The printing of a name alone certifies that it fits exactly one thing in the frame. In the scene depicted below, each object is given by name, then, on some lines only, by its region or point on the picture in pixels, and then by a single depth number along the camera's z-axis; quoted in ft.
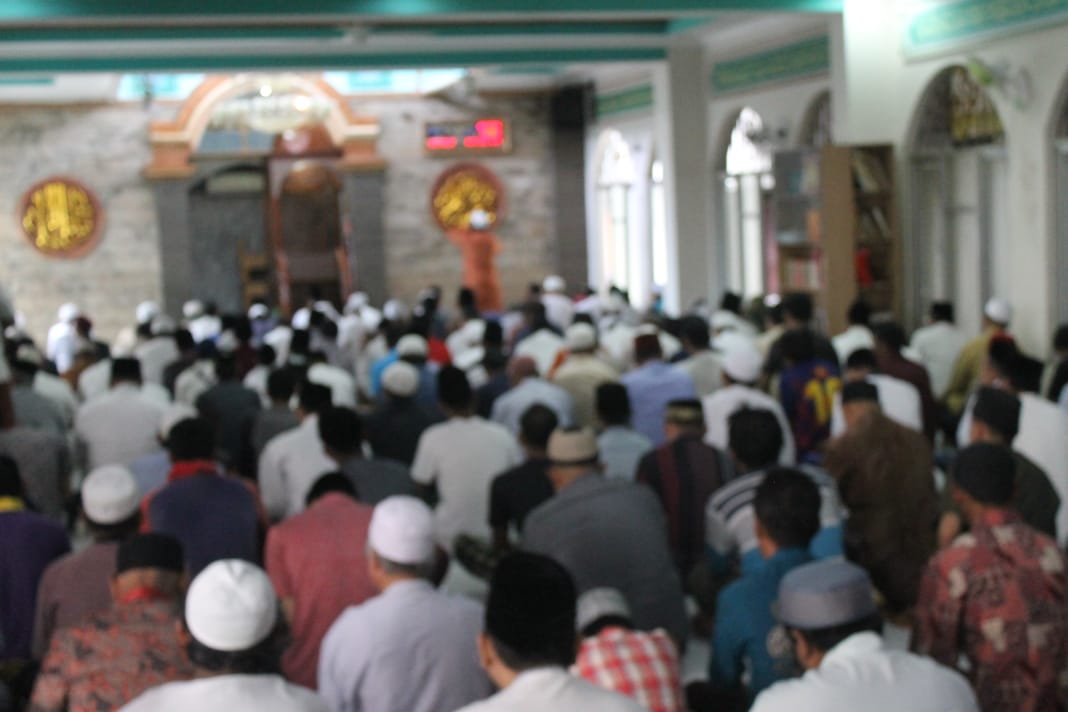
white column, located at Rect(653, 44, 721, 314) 46.44
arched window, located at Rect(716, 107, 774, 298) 45.78
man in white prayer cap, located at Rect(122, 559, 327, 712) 8.97
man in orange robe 55.01
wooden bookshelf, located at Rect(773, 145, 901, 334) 34.76
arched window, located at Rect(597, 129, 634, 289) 58.39
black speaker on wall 60.85
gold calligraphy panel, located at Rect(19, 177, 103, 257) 57.31
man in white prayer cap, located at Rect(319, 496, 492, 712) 11.63
